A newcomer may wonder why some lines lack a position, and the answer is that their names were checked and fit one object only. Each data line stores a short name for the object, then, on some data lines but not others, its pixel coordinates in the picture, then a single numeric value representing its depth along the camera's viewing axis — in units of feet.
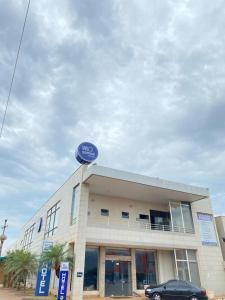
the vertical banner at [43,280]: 59.21
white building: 59.36
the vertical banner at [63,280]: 44.71
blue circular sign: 61.62
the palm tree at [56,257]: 53.01
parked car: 51.75
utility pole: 95.96
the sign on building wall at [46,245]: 59.92
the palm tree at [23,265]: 71.46
